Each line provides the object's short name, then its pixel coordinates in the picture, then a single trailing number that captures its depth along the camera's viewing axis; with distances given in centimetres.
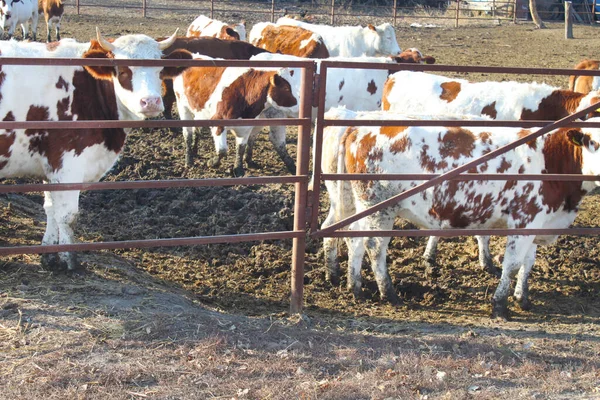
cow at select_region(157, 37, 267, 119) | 1182
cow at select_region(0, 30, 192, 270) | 538
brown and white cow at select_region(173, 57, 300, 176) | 915
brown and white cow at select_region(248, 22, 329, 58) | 1378
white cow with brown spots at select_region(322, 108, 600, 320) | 571
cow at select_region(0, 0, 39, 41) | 1955
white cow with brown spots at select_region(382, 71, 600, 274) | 789
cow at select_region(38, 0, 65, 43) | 2041
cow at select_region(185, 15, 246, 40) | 1412
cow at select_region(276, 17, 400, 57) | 1493
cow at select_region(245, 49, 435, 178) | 1009
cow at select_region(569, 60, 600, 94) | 1012
